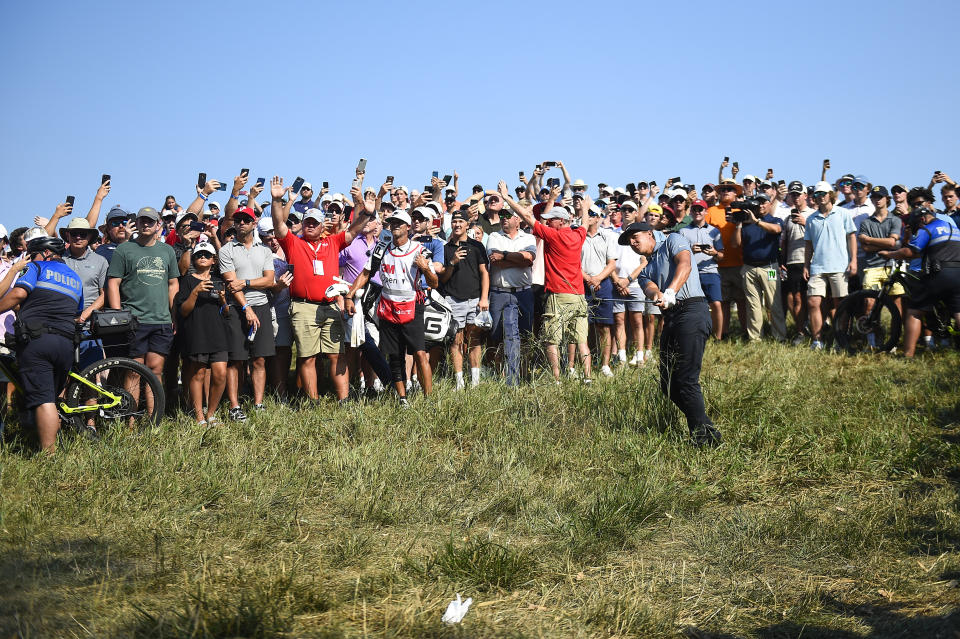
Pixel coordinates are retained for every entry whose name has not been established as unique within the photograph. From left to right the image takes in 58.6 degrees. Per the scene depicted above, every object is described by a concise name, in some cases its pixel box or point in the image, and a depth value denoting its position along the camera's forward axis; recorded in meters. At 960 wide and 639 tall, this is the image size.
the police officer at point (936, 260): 10.30
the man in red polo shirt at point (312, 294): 9.19
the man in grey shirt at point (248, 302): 8.70
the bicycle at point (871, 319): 11.04
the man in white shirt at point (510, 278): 10.31
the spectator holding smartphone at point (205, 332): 8.42
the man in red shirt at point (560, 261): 10.07
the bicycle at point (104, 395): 7.55
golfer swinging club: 7.45
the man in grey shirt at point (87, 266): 8.65
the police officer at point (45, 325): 7.03
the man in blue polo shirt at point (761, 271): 12.32
